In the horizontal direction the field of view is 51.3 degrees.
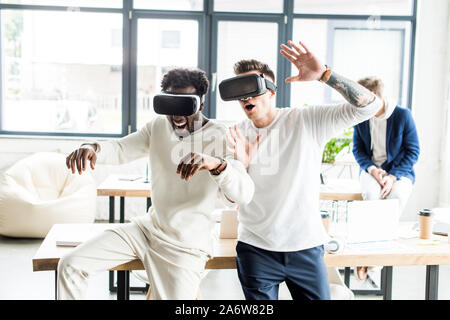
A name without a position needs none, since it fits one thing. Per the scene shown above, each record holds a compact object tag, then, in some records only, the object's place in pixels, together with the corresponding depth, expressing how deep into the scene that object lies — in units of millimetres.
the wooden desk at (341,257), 1889
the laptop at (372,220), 2096
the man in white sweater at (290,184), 1741
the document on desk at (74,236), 2008
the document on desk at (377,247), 2035
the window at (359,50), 5098
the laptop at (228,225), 2223
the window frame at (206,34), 4980
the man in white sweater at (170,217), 1775
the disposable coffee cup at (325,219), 2131
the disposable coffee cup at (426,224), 2244
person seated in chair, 2910
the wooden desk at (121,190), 3125
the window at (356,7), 5031
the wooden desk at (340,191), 3252
